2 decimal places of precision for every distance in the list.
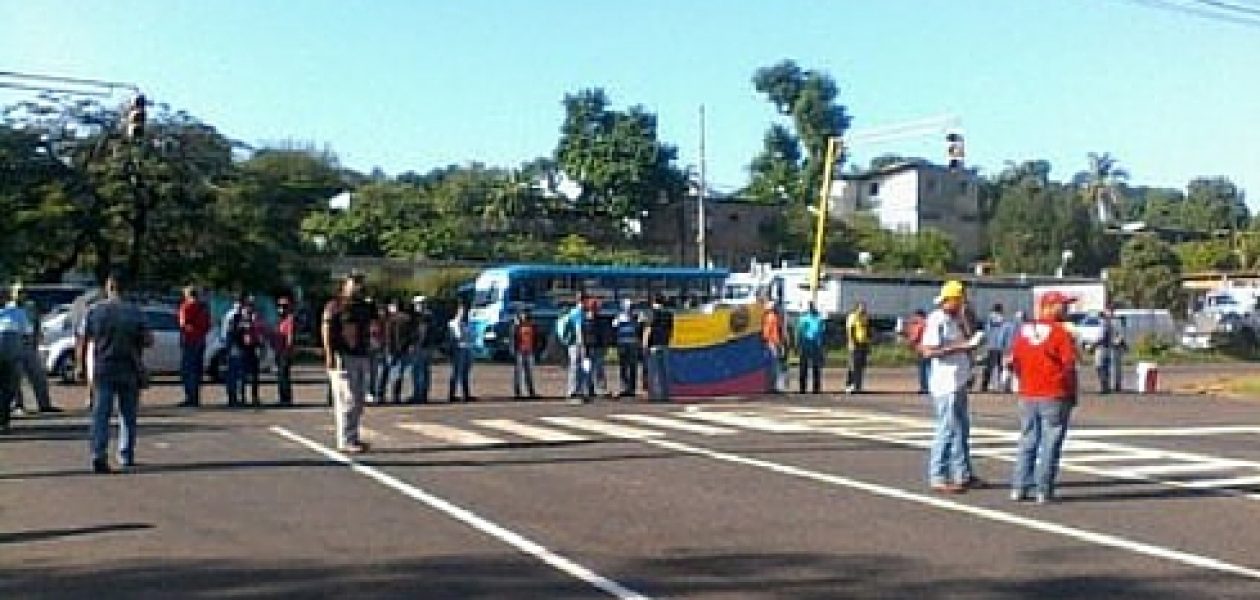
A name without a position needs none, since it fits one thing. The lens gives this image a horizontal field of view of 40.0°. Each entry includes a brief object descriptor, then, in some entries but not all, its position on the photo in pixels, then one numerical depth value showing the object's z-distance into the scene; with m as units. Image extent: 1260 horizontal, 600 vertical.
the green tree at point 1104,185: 136.00
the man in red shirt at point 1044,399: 13.43
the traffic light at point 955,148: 39.09
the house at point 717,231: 88.38
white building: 110.50
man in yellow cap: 14.03
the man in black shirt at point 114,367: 15.20
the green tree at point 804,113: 101.62
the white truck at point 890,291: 62.78
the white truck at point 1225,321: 67.62
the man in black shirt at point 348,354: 17.03
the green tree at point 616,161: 86.31
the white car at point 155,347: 32.53
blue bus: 50.59
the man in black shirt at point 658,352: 27.42
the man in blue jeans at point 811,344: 30.67
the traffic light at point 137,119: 33.38
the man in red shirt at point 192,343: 24.81
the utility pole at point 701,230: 66.88
